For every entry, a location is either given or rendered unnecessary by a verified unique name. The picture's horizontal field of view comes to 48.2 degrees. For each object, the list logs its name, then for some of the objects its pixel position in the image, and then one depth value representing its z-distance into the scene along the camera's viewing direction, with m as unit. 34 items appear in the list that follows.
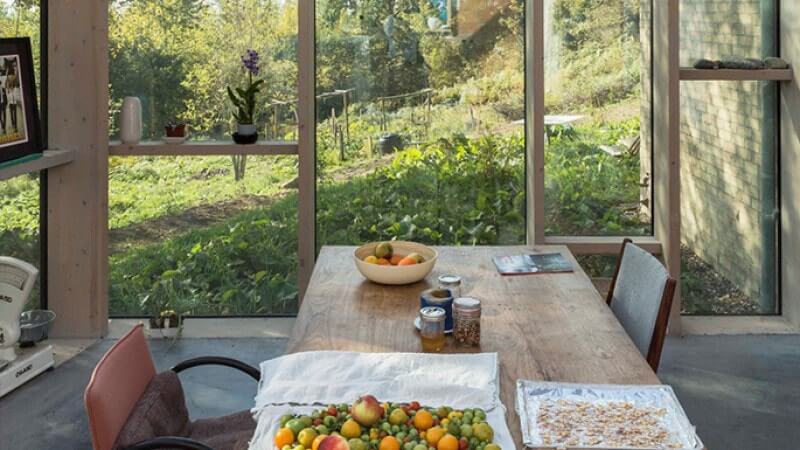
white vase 4.66
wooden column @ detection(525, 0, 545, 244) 4.70
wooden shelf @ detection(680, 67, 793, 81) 4.67
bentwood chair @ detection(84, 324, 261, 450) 1.99
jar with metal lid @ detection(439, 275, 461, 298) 2.61
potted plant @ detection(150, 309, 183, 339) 4.65
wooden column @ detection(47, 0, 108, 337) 4.56
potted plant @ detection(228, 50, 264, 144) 4.67
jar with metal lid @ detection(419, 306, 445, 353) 2.24
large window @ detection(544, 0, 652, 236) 4.87
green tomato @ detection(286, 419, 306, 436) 1.73
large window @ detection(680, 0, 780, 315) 4.86
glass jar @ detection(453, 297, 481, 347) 2.31
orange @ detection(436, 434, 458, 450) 1.65
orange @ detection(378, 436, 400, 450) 1.65
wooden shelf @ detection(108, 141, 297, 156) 4.67
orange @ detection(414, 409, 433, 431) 1.75
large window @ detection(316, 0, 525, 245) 4.86
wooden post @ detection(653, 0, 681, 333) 4.62
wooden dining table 2.14
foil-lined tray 1.72
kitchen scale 3.96
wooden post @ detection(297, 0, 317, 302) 4.64
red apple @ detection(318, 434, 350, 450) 1.63
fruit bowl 2.91
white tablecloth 1.89
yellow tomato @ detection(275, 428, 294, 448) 1.70
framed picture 4.09
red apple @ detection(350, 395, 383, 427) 1.74
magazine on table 3.16
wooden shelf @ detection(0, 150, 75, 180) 3.94
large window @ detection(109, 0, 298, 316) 4.82
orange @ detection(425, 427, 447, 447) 1.68
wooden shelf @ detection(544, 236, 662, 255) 4.80
